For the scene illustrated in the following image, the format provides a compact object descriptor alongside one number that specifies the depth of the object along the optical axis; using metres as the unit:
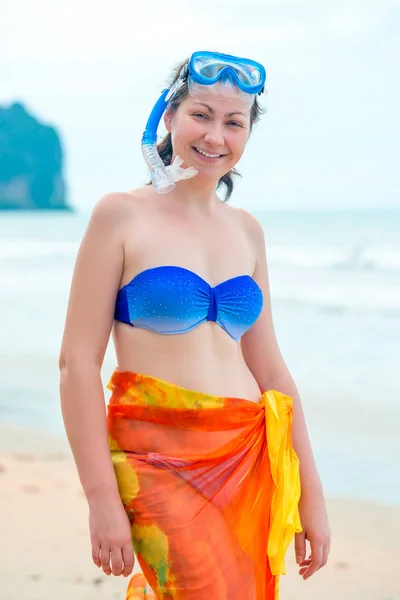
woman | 2.11
